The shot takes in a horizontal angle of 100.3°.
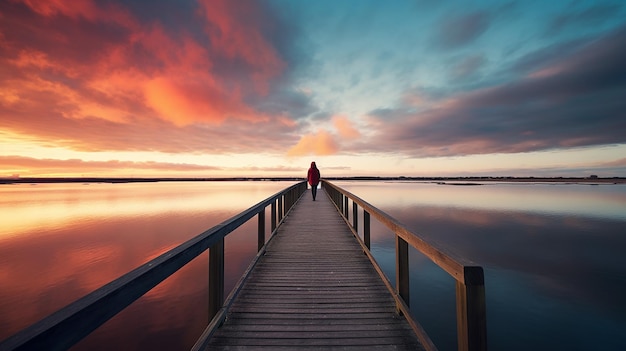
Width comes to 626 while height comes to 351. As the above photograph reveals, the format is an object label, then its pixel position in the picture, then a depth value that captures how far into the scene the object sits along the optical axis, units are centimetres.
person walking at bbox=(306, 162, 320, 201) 1369
